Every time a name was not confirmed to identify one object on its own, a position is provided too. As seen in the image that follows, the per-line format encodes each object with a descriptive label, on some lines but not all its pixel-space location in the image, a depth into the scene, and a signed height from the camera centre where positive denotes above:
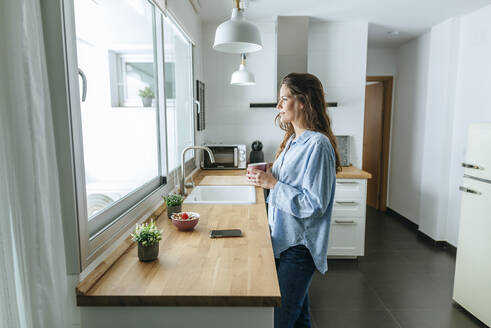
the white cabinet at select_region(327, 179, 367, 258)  3.31 -0.98
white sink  2.68 -0.57
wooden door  5.19 -0.25
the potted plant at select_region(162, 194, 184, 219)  1.80 -0.44
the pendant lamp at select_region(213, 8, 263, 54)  1.45 +0.40
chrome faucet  2.20 -0.41
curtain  0.73 -0.14
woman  1.35 -0.31
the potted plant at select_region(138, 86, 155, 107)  2.23 +0.18
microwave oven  3.55 -0.38
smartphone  1.57 -0.53
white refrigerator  2.18 -0.72
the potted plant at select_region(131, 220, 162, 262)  1.27 -0.45
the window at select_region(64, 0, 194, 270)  1.49 +0.08
